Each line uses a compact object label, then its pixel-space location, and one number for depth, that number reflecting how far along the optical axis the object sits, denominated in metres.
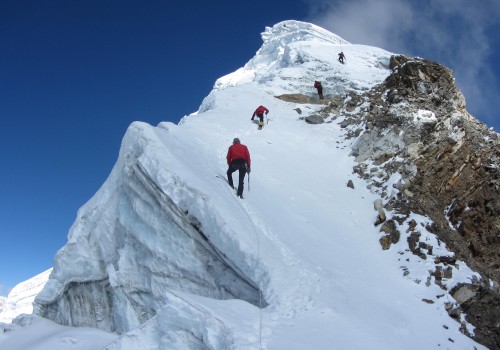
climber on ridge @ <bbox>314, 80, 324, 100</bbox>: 25.52
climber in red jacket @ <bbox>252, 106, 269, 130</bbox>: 20.88
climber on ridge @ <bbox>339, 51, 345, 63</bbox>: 31.61
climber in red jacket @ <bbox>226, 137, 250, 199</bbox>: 12.51
